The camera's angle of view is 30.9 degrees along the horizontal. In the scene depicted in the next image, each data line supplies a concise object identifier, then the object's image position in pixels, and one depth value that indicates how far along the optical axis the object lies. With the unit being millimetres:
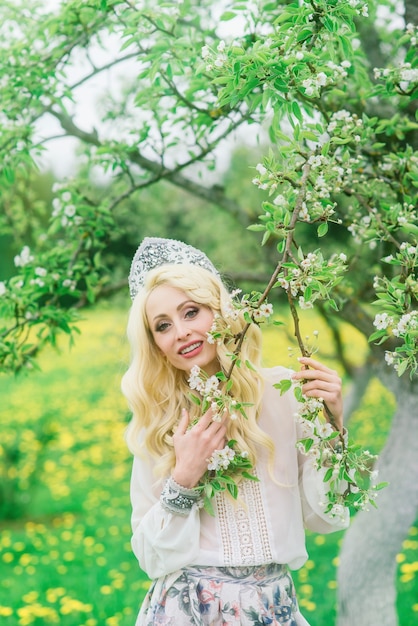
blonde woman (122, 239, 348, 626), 2363
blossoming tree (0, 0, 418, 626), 2172
